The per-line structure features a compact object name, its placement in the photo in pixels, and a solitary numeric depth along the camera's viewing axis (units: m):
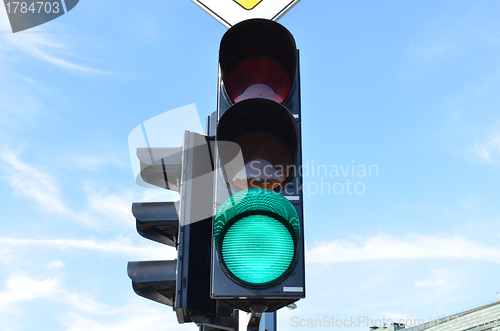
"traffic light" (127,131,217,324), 2.28
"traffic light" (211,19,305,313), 1.65
